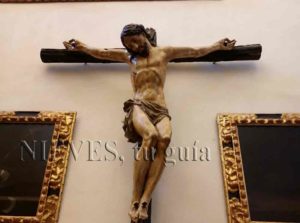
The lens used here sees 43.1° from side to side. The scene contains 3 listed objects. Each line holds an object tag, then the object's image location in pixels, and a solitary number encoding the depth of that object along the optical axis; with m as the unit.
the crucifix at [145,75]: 1.87
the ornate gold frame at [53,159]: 2.10
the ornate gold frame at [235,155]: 2.07
